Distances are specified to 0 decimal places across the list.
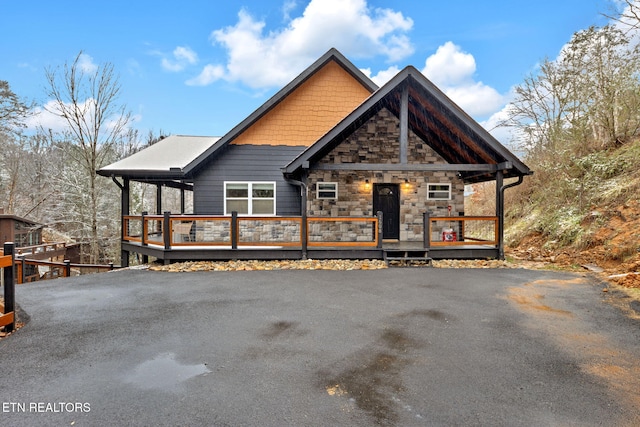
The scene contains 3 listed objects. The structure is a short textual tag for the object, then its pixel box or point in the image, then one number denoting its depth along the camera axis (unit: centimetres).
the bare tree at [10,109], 1772
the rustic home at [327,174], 1049
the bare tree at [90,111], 1734
